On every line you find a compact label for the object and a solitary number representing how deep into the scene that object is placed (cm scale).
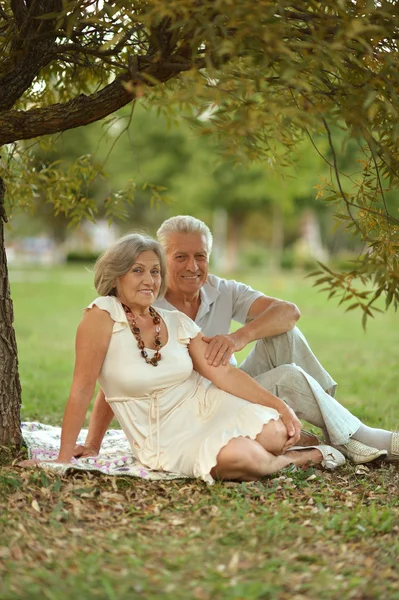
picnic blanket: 419
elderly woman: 420
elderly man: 471
